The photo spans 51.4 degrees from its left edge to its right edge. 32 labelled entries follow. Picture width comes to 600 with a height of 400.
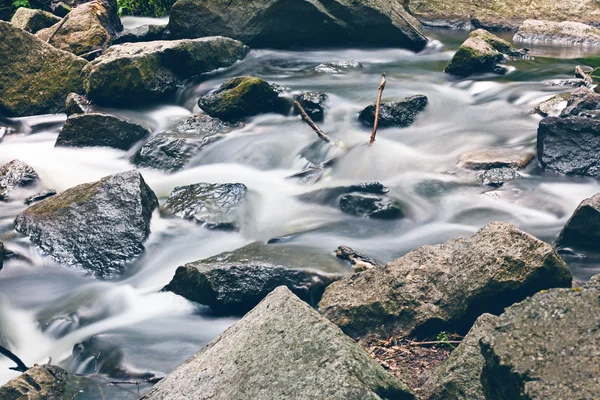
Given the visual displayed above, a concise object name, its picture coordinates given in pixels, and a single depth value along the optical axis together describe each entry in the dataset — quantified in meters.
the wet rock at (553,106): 8.59
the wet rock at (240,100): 8.74
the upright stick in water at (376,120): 8.04
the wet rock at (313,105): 8.82
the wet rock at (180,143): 7.97
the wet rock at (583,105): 7.74
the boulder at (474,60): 10.33
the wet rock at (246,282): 4.79
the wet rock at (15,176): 7.27
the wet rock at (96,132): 8.44
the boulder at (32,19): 12.00
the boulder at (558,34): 12.81
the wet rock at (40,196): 7.03
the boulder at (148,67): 8.91
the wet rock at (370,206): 6.38
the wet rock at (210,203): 6.39
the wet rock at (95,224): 5.77
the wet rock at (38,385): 3.56
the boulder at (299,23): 11.41
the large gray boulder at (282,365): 2.52
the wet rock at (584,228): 4.91
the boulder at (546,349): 2.37
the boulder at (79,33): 10.91
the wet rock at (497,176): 6.96
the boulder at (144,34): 11.46
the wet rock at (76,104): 8.83
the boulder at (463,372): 2.99
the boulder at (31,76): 9.54
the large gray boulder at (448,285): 3.72
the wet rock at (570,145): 6.80
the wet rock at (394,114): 8.48
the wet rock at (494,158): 7.21
